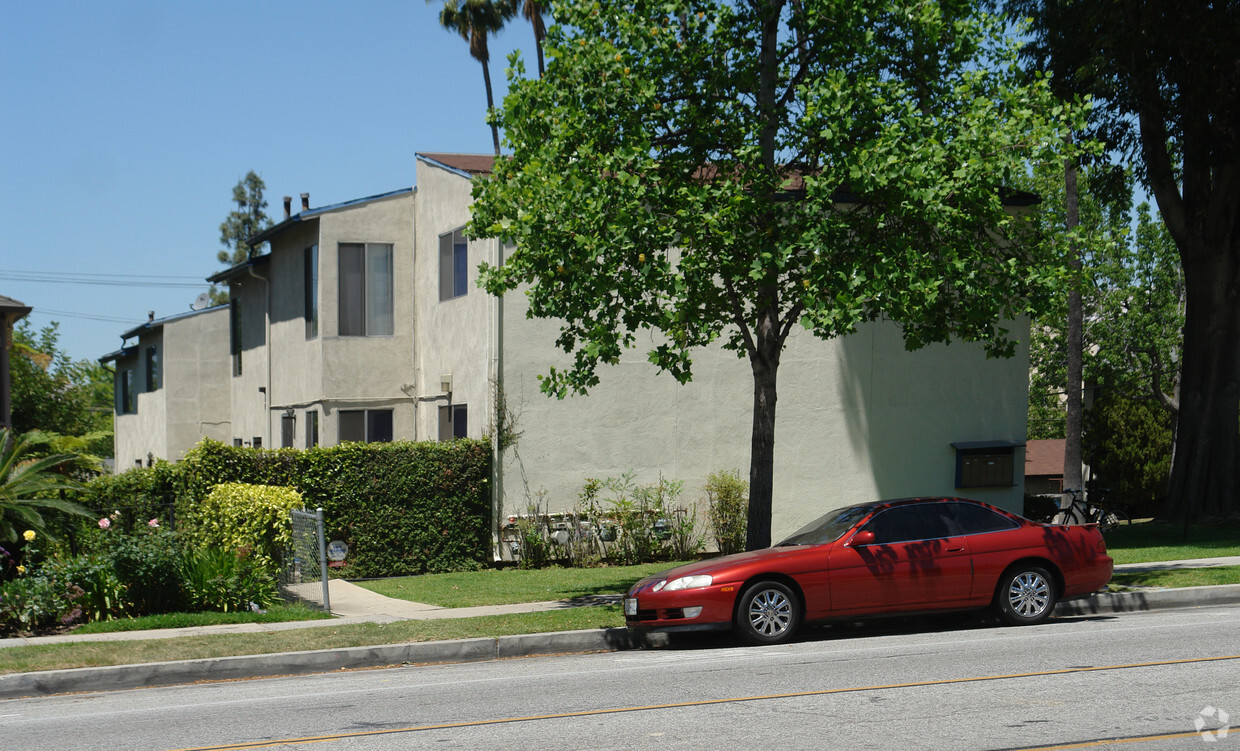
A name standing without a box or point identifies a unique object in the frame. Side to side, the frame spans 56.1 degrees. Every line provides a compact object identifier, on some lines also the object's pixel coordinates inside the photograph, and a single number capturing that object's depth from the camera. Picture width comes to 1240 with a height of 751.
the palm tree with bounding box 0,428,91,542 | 13.62
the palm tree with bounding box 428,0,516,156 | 37.81
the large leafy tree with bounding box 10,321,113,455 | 35.22
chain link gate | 14.41
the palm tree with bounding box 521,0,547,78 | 37.66
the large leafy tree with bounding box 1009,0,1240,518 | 21.72
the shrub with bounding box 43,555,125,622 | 13.11
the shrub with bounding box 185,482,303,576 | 14.54
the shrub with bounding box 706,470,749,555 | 19.69
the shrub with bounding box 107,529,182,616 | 13.28
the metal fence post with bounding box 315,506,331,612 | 13.48
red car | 11.20
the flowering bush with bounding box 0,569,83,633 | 12.67
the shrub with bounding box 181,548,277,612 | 13.66
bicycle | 25.54
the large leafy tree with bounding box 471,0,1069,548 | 12.77
